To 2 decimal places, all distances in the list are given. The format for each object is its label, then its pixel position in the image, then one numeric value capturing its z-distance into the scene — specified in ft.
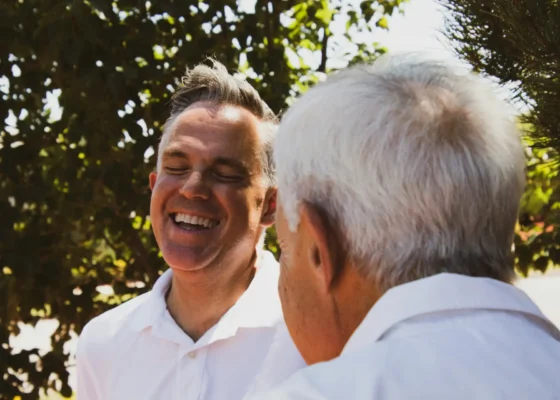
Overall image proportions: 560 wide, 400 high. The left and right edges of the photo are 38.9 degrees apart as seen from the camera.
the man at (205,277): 6.96
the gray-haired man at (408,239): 3.29
